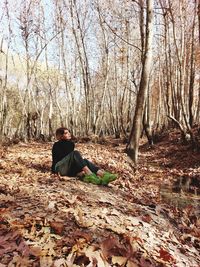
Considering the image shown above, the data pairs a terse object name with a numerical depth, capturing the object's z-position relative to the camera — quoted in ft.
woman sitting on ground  11.04
